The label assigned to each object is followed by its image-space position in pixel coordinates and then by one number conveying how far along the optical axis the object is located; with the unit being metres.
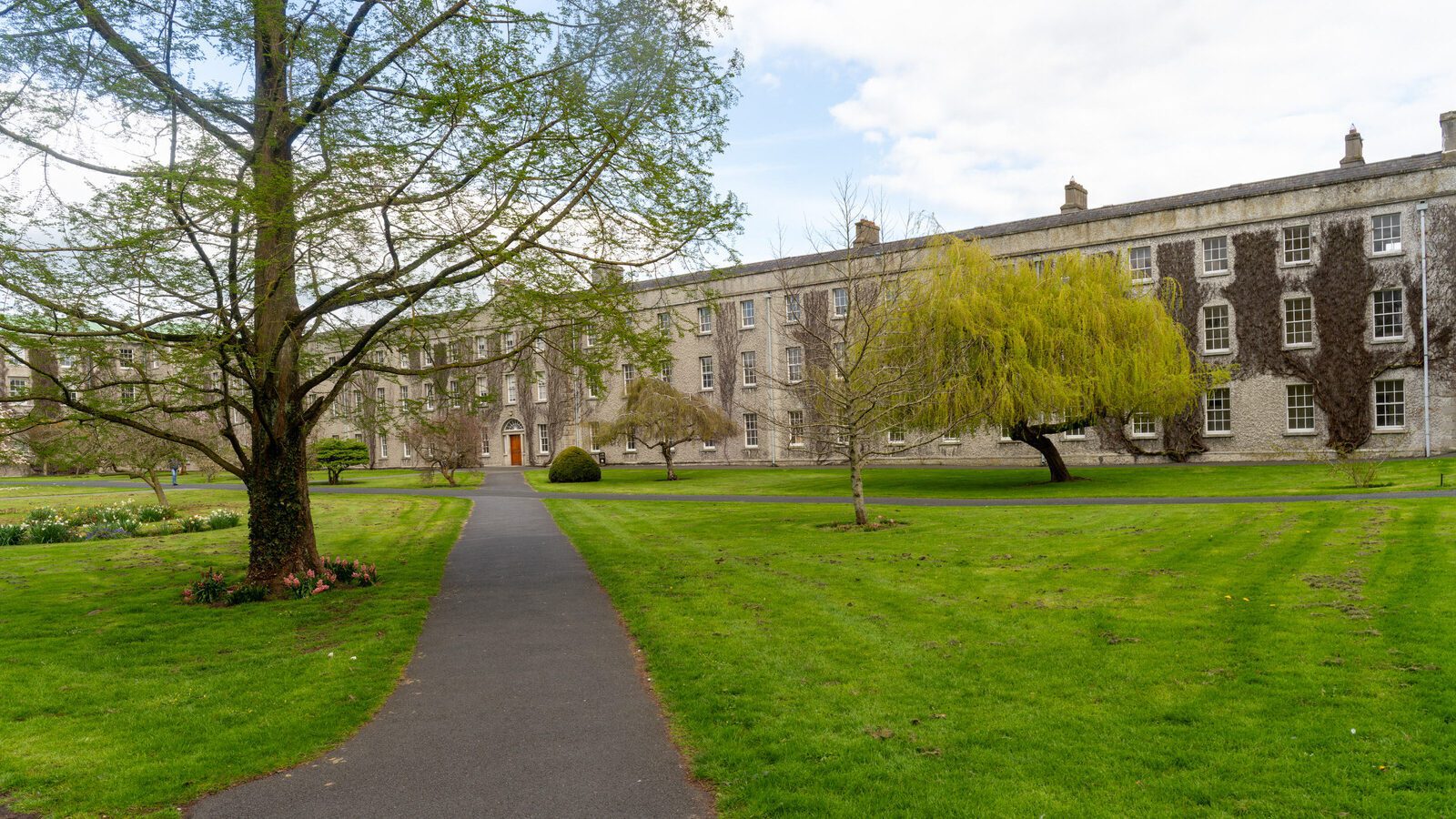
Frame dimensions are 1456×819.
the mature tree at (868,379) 17.50
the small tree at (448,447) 37.72
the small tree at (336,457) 45.72
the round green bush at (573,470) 39.22
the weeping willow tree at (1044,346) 24.34
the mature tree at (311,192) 9.43
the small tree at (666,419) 36.41
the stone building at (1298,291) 29.12
